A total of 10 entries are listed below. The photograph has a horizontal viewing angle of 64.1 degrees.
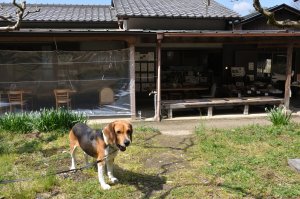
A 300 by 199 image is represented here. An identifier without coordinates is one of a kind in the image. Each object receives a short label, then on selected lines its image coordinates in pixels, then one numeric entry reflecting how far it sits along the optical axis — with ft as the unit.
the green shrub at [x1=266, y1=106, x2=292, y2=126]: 20.93
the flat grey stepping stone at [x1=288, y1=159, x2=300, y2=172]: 13.73
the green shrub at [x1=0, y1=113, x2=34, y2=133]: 19.66
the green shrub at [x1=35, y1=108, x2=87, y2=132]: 19.66
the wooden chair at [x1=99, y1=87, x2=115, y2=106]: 23.79
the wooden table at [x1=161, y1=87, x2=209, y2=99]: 30.46
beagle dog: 10.30
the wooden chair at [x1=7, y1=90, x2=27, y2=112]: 23.09
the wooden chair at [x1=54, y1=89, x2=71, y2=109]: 23.54
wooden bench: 25.17
